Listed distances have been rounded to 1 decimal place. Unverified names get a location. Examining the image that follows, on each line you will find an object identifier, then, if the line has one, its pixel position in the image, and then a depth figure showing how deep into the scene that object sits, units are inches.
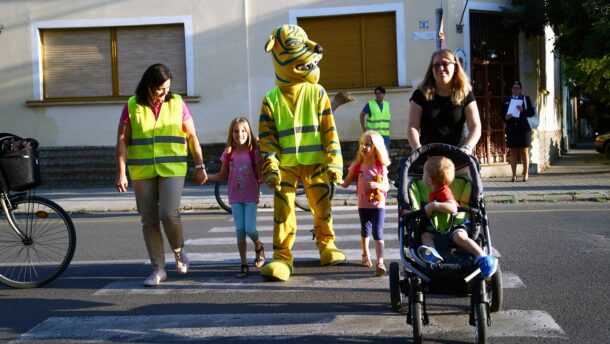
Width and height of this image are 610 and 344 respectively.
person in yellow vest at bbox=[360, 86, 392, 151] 613.6
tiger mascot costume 286.2
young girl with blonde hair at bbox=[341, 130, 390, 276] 285.9
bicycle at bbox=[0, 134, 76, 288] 279.9
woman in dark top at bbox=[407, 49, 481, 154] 244.8
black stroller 194.2
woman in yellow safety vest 278.5
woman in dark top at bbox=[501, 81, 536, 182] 630.5
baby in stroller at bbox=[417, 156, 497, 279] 201.5
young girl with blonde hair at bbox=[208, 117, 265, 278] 297.6
